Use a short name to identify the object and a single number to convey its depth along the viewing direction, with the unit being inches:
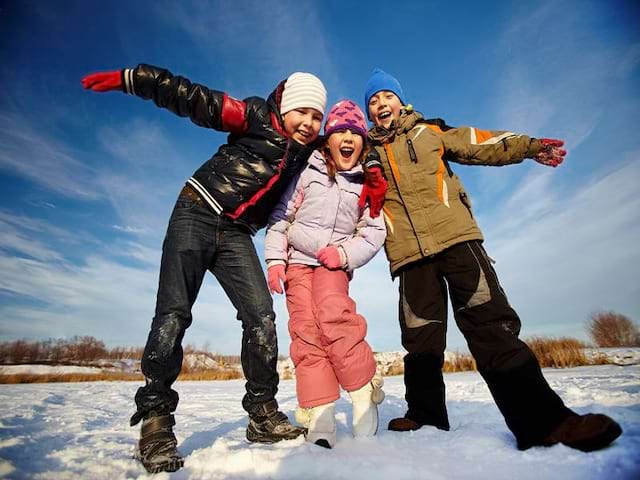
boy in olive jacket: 66.1
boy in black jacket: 79.0
